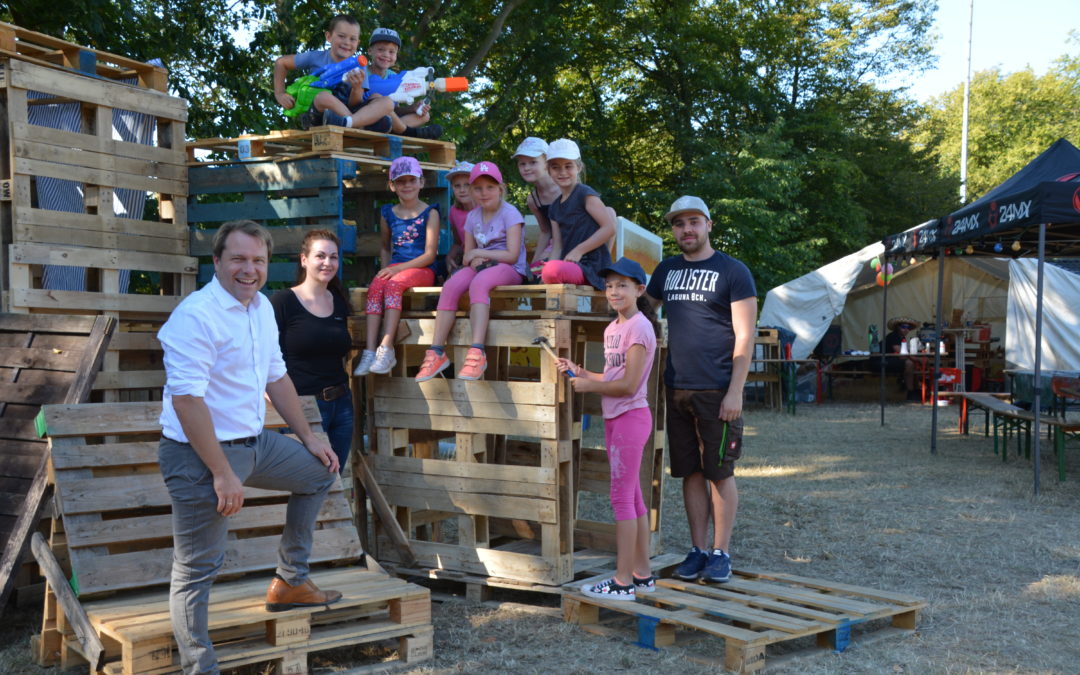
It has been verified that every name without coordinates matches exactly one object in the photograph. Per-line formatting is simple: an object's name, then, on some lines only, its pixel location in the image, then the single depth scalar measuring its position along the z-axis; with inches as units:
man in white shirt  145.3
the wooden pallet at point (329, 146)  264.1
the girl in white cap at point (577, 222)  237.0
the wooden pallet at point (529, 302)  226.1
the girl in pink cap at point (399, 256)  244.7
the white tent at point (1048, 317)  696.4
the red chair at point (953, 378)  677.3
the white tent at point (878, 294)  847.1
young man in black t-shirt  220.7
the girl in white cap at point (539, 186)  245.1
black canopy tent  358.0
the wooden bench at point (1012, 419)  386.9
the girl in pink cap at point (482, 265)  231.0
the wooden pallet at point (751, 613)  187.0
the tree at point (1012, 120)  1931.6
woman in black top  224.7
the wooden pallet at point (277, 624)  160.4
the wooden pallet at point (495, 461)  224.1
